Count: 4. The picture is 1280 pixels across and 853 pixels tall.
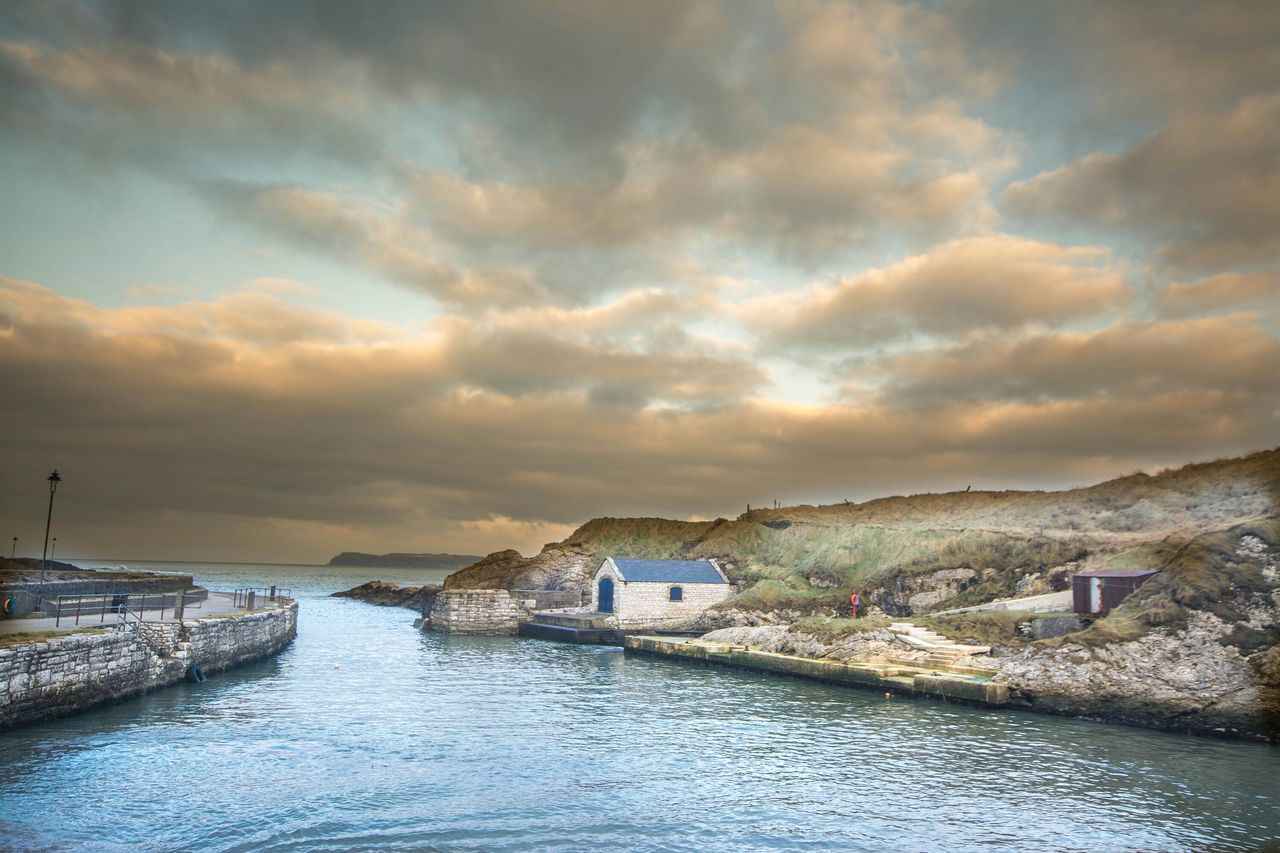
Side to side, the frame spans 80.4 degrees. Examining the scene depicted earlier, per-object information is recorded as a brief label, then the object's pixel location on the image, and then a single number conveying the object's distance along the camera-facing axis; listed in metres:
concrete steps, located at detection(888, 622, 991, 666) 35.75
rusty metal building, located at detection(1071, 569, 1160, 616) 35.31
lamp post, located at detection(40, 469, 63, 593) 48.34
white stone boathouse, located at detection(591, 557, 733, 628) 57.94
